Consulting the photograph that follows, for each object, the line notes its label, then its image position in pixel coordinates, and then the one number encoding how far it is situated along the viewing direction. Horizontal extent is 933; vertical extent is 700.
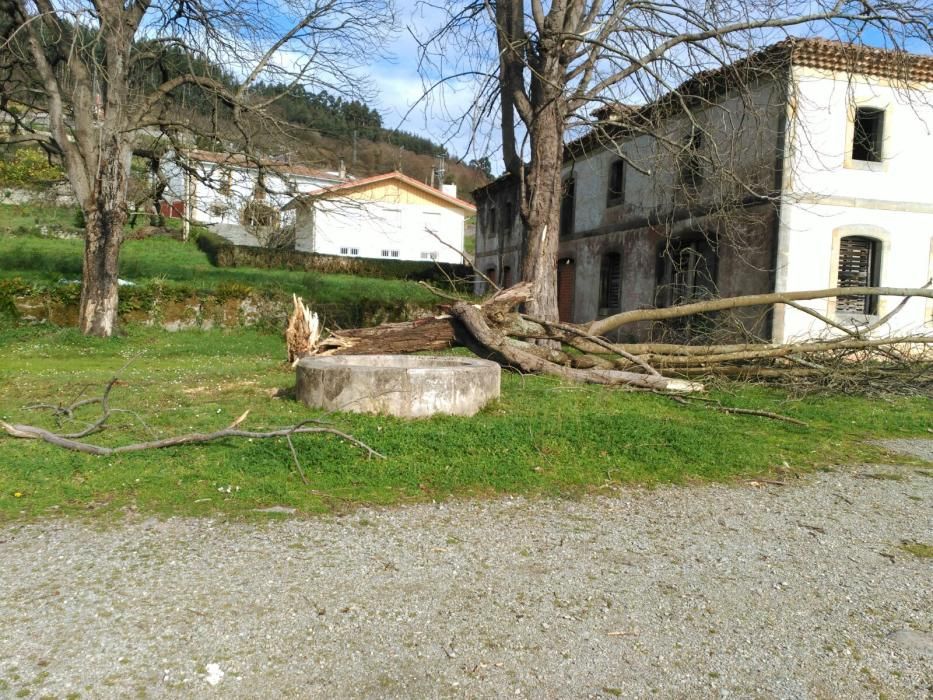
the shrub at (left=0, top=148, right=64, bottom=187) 27.68
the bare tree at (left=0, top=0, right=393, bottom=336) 14.34
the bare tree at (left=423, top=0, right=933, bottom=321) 12.45
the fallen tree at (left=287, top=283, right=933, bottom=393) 10.08
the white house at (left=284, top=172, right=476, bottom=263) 39.00
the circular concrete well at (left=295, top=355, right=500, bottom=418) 7.12
